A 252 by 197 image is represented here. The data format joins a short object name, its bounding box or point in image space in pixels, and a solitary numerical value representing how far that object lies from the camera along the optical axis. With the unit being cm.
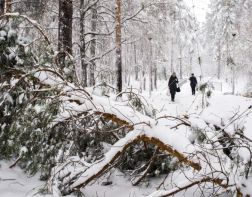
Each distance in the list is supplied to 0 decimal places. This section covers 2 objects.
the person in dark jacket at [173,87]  1772
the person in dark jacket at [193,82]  2062
